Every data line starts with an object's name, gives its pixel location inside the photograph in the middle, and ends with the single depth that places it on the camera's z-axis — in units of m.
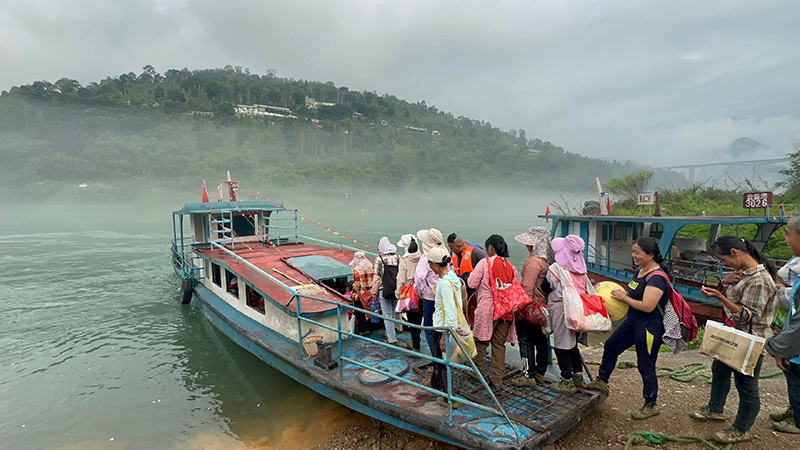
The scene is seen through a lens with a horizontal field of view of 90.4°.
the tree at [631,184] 30.64
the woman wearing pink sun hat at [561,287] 3.90
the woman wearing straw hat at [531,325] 3.98
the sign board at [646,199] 14.50
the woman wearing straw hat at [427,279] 4.34
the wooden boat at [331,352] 3.80
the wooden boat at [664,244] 9.80
